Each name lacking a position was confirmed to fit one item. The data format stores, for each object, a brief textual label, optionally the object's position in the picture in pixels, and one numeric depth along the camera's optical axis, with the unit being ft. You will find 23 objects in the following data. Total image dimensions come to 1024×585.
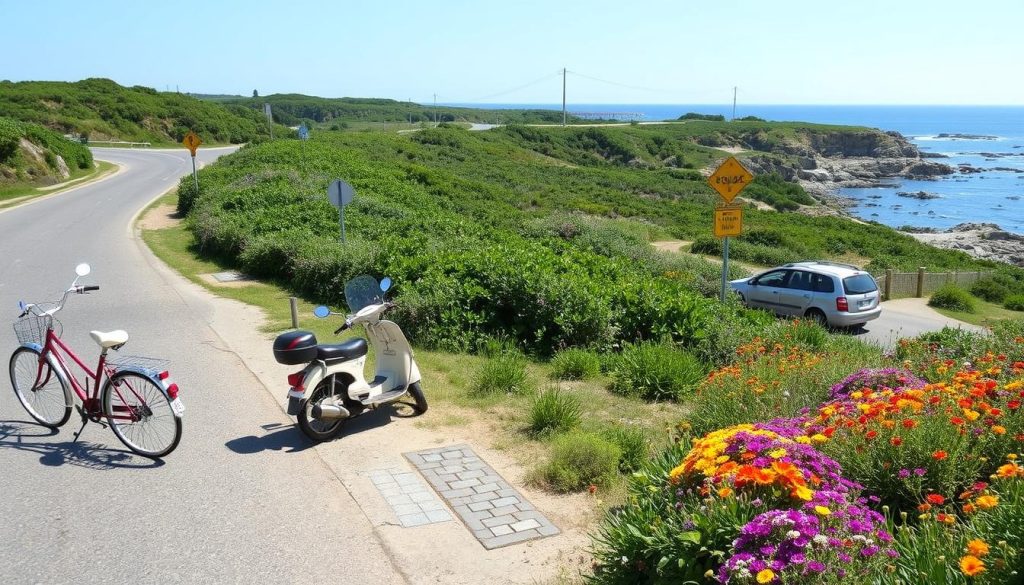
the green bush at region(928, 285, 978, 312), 77.36
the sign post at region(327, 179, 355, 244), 44.26
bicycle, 20.15
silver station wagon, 53.98
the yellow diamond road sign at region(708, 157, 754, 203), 40.88
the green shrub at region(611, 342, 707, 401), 26.78
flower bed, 10.82
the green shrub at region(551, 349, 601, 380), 28.99
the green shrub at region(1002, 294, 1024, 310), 82.38
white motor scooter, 21.49
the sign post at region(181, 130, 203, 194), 93.75
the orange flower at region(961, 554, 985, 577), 9.43
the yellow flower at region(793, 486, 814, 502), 11.71
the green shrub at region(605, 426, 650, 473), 20.03
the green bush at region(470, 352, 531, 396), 26.48
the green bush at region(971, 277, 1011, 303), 86.43
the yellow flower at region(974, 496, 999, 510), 11.12
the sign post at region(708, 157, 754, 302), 40.34
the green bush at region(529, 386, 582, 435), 22.59
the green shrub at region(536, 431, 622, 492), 19.10
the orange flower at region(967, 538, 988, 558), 9.67
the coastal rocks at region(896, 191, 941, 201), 266.73
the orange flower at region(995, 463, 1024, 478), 11.98
